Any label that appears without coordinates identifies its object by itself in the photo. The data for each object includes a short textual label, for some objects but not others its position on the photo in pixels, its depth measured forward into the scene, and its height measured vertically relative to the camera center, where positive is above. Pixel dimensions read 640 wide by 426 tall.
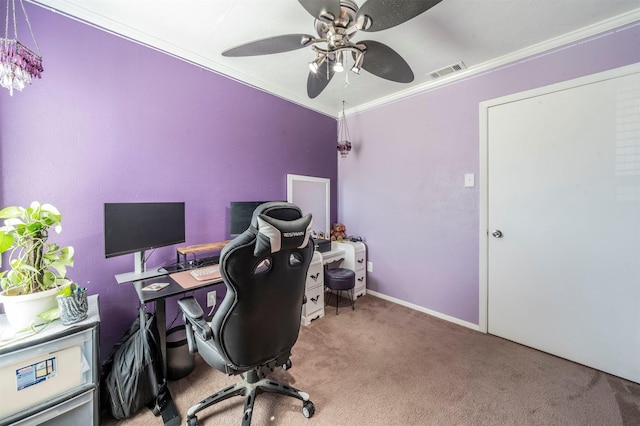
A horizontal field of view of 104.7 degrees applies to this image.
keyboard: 1.66 -0.45
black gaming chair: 1.08 -0.47
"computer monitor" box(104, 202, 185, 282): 1.56 -0.13
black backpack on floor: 1.42 -0.98
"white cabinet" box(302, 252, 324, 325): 2.55 -0.88
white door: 1.75 -0.10
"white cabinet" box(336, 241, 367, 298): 3.10 -0.66
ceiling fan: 1.16 +0.96
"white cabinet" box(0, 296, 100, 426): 1.09 -0.79
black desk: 1.41 -0.54
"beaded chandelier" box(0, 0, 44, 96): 1.09 +0.67
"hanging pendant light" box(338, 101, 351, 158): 3.41 +1.12
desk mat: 1.57 -0.47
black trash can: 1.73 -1.05
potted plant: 1.17 -0.28
